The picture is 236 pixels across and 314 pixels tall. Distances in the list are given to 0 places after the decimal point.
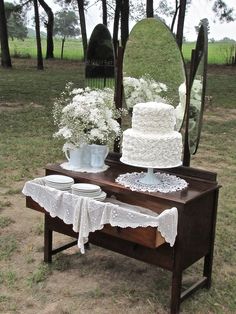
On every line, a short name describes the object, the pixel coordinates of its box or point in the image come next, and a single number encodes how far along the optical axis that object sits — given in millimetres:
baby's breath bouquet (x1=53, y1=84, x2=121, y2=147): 3381
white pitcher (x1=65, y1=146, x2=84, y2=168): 3476
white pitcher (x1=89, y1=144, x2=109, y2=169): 3451
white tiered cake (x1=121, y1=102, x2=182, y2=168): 2980
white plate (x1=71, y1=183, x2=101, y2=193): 3090
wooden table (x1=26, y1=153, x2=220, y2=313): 2902
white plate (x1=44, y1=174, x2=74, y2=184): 3240
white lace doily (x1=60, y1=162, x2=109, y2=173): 3465
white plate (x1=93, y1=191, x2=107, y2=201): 3081
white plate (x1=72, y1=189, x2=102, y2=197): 3084
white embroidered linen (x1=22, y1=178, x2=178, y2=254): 2803
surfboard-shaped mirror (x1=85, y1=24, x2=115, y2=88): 4105
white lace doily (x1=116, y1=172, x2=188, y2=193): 3084
